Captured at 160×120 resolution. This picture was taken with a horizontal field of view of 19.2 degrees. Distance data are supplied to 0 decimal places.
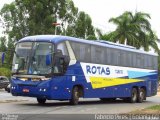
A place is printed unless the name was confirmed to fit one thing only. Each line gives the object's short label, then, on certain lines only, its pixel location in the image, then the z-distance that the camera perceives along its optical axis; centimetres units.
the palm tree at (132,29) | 5684
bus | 2169
